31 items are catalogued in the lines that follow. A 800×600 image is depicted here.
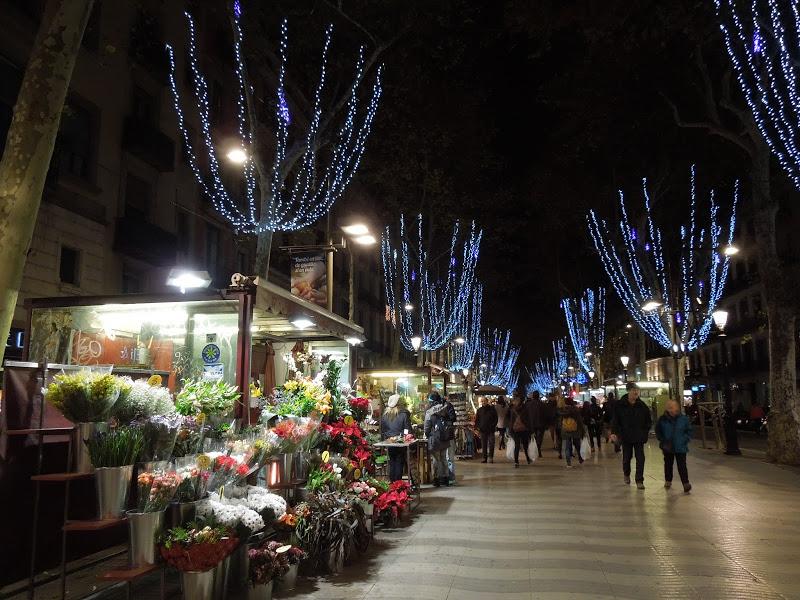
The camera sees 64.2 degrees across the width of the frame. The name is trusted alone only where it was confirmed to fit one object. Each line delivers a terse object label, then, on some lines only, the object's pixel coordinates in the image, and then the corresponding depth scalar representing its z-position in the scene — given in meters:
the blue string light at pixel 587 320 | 48.35
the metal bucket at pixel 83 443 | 4.76
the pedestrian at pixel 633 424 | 11.93
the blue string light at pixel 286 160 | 15.89
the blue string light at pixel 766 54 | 12.23
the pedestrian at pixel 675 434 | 11.47
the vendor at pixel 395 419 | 11.62
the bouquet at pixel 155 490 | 4.67
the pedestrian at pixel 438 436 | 12.44
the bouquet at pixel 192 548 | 4.74
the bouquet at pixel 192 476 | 4.96
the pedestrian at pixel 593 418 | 21.58
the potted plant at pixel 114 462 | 4.64
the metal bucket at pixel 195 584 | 4.82
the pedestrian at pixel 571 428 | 16.23
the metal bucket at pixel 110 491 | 4.62
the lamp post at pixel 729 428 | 18.58
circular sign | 7.84
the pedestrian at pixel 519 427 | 16.27
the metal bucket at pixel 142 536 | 4.64
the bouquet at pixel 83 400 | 4.74
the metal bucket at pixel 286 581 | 5.80
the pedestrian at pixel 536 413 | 16.83
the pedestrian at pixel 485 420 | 17.28
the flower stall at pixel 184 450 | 4.77
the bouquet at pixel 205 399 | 5.86
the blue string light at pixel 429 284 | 31.69
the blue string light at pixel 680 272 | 24.50
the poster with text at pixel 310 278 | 12.81
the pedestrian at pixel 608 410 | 20.14
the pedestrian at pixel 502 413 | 19.75
